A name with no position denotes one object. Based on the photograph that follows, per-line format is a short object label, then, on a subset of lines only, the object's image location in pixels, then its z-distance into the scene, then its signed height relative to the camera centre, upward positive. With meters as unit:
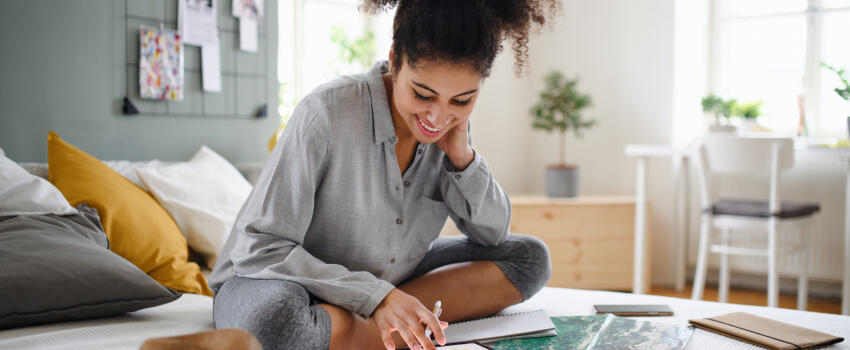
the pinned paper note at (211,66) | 2.11 +0.22
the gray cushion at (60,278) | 1.09 -0.25
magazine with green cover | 1.07 -0.34
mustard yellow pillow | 1.48 -0.19
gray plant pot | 3.19 -0.22
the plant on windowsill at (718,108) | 2.97 +0.13
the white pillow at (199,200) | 1.70 -0.18
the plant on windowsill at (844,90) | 2.66 +0.19
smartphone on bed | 1.31 -0.35
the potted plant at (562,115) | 3.19 +0.10
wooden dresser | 3.03 -0.46
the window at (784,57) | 3.21 +0.41
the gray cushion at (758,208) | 2.61 -0.29
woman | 1.00 -0.13
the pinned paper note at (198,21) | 2.03 +0.36
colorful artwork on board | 1.92 +0.21
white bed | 1.05 -0.35
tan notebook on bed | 1.07 -0.34
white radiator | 3.02 -0.30
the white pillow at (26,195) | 1.26 -0.12
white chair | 2.57 -0.29
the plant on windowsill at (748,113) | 3.05 +0.11
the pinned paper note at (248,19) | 2.21 +0.40
